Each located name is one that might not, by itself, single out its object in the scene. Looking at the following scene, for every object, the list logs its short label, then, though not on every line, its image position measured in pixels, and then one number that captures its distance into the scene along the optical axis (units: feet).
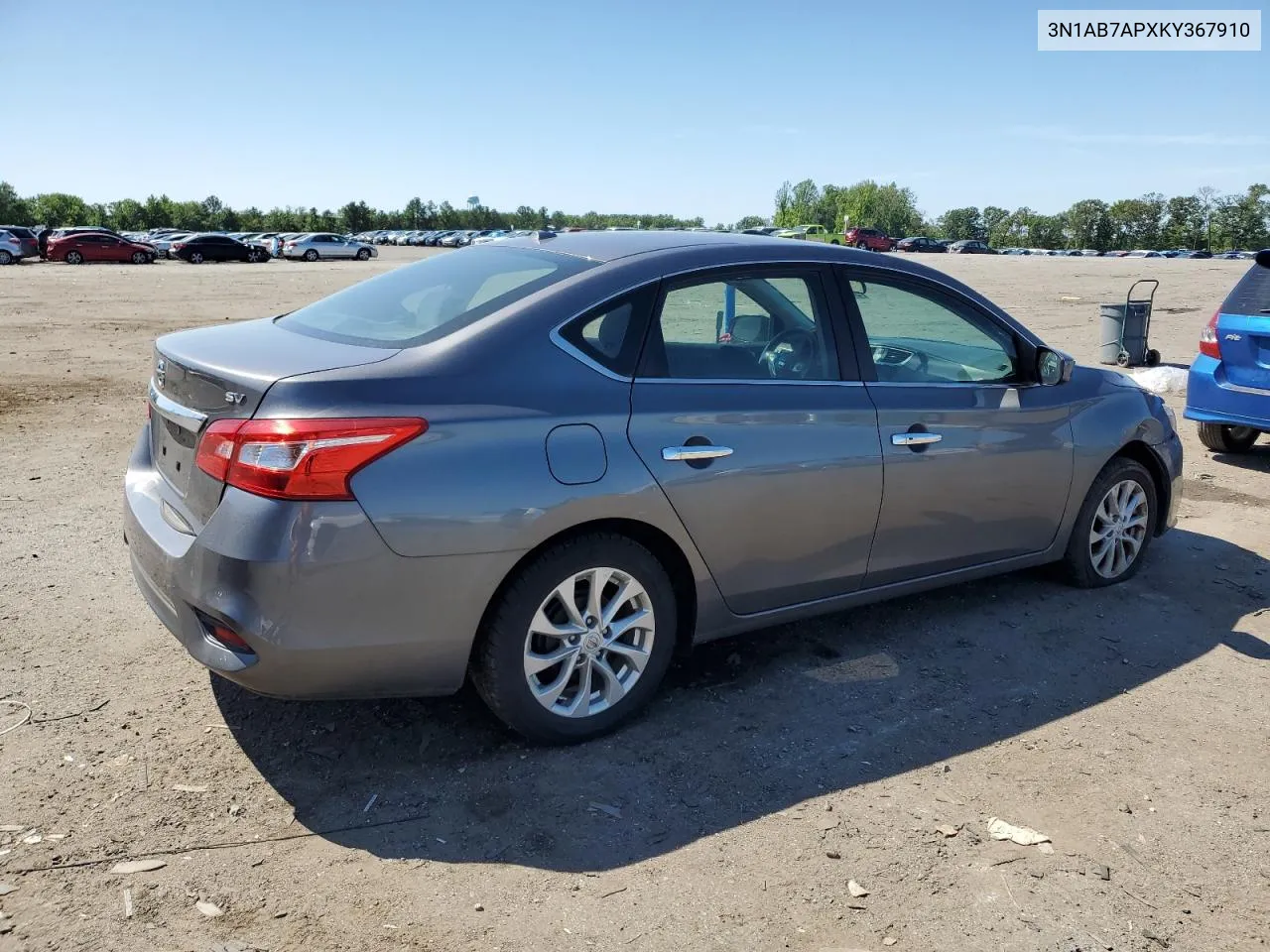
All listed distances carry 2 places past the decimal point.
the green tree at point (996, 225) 508.12
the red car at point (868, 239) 208.43
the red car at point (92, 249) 141.90
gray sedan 9.87
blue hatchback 24.39
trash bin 42.93
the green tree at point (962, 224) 531.09
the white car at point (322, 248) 176.96
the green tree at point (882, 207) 481.05
